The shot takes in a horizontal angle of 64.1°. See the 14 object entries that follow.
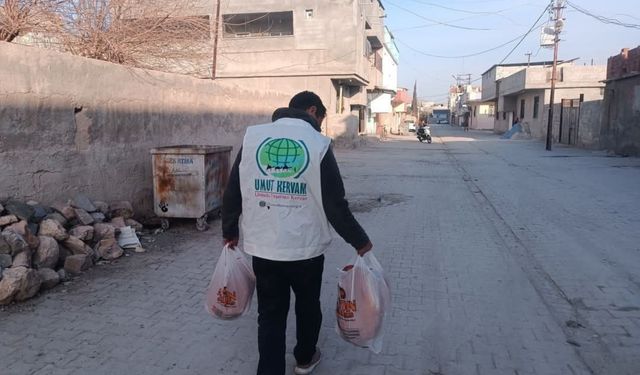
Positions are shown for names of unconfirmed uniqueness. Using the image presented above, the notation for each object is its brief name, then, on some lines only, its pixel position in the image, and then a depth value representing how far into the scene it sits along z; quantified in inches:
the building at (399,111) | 2080.7
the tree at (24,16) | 270.4
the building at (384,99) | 1571.1
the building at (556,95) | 1150.0
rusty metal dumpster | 258.7
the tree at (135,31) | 327.9
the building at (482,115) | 2601.9
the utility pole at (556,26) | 1046.4
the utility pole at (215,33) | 480.7
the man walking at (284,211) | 104.9
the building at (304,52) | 934.4
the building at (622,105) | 746.8
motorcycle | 1305.4
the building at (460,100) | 3091.8
